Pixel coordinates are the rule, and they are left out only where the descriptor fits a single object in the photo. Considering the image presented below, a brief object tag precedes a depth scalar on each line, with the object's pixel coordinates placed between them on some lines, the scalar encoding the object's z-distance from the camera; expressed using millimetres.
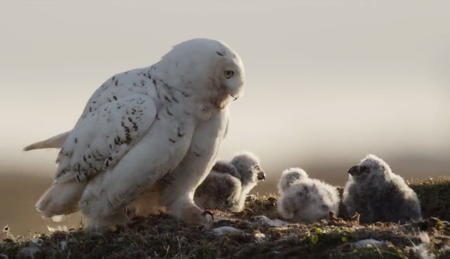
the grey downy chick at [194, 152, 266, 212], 21109
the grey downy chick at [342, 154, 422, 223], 19422
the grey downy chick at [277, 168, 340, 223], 19703
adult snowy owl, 16250
